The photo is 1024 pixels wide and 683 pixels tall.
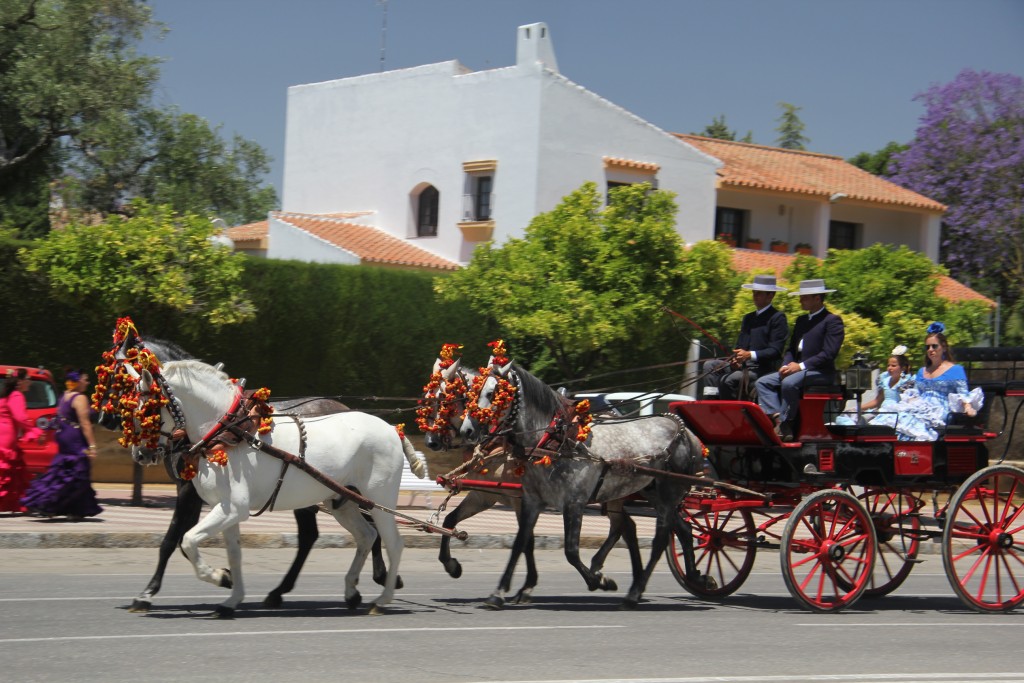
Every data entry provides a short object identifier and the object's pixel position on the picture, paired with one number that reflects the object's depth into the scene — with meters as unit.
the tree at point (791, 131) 63.94
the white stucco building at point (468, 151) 30.66
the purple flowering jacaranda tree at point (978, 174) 43.00
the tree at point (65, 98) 28.91
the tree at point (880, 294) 25.16
